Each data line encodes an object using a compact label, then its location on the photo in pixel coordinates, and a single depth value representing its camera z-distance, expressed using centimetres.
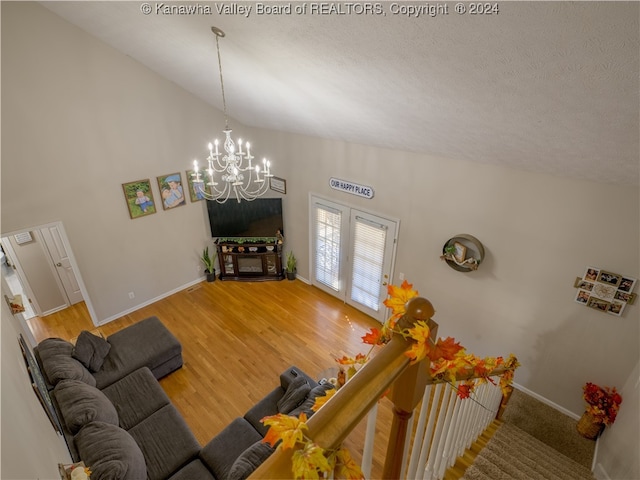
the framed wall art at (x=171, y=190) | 542
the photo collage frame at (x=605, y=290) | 311
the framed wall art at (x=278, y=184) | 601
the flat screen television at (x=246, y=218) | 603
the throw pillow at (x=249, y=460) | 258
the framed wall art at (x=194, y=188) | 568
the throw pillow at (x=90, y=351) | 388
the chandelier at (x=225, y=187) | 589
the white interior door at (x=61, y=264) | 560
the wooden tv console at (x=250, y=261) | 637
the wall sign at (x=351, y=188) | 482
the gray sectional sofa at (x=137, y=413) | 278
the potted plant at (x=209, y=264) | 636
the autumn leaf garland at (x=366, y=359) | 66
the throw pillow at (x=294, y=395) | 333
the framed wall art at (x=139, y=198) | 508
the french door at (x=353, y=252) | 495
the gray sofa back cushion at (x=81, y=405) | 300
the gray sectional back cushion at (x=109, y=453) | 259
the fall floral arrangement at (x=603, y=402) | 330
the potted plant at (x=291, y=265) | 645
